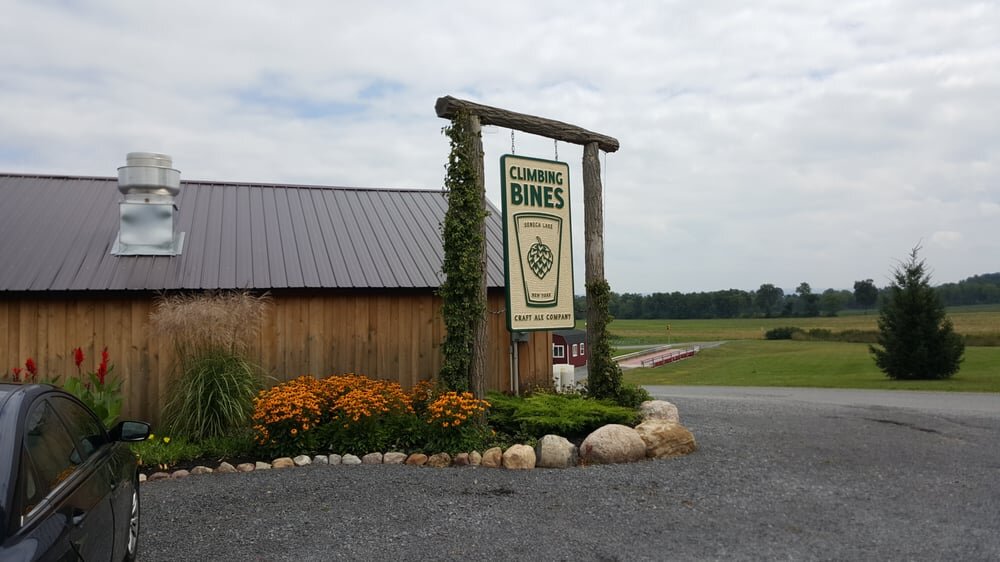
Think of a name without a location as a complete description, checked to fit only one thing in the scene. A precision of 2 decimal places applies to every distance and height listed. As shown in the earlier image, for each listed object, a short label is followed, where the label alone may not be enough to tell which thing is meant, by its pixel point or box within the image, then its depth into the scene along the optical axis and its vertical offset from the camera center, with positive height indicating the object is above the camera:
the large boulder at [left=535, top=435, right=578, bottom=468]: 7.82 -1.57
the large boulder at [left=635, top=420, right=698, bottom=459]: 8.29 -1.55
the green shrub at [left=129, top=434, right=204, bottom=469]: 7.77 -1.44
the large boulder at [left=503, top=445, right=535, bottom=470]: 7.72 -1.60
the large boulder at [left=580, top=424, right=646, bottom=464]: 8.01 -1.56
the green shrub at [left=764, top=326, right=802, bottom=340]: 57.52 -2.27
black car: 2.79 -0.75
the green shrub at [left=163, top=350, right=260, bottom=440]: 8.40 -0.91
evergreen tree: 23.58 -1.10
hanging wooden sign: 10.03 +1.00
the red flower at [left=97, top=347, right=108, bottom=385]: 8.20 -0.51
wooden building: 9.61 +0.58
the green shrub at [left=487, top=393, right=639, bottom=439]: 8.78 -1.33
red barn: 40.28 -2.15
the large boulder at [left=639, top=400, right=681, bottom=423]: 9.74 -1.42
